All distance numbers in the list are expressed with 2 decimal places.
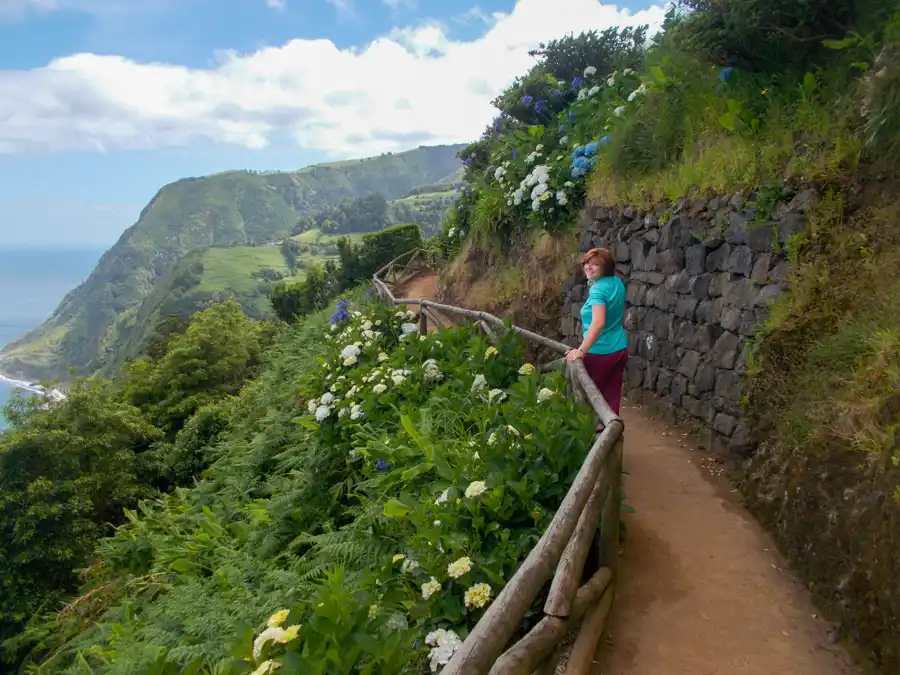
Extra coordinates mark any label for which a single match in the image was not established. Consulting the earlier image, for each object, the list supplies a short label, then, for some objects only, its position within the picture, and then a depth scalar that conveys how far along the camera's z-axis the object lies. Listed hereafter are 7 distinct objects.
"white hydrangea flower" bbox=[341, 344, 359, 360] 7.83
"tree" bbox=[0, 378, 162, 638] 15.34
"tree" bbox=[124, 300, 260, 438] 22.20
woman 4.66
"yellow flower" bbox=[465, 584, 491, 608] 2.71
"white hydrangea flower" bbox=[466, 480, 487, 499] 3.31
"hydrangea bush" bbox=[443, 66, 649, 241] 9.34
